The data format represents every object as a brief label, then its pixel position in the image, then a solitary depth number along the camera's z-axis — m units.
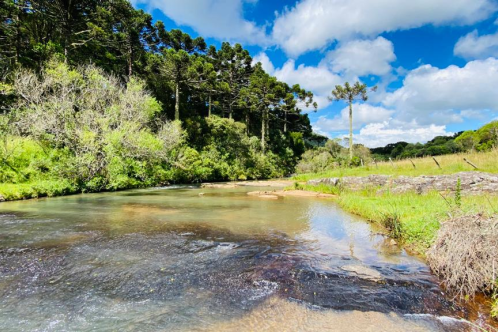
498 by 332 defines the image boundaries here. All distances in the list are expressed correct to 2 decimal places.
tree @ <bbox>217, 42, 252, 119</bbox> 43.22
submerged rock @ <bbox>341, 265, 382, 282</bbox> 4.60
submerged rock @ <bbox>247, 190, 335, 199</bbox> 16.09
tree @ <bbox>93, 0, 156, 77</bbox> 26.22
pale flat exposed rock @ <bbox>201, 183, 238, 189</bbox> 22.59
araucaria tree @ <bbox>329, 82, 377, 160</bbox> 36.69
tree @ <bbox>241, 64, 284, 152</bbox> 38.84
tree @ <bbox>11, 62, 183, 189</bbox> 17.61
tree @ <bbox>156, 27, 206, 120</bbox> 29.94
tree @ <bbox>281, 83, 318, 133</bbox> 42.00
